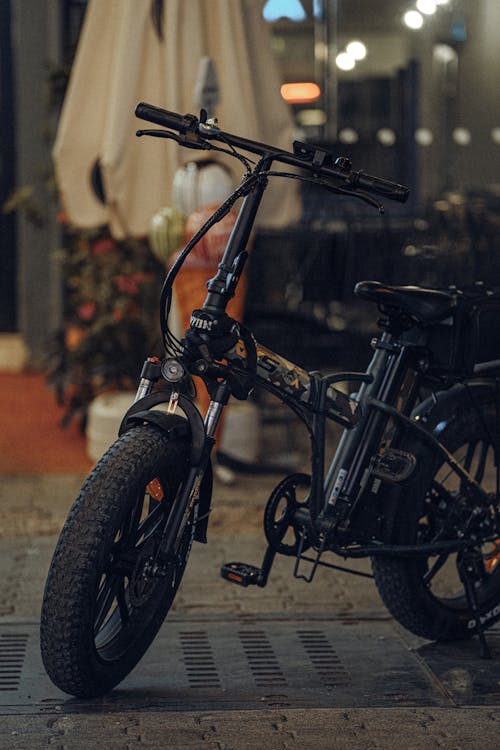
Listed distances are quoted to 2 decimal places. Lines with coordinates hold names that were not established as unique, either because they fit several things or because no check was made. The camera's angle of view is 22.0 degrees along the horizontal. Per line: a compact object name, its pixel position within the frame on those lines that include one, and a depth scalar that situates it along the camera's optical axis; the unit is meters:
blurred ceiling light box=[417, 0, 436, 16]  9.80
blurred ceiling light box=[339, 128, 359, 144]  9.33
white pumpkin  5.27
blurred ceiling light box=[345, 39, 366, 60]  10.84
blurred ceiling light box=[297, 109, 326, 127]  10.09
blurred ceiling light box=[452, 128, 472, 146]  10.85
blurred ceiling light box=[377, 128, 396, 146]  9.31
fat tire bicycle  3.05
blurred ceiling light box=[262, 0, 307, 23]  9.23
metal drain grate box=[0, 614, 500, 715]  3.23
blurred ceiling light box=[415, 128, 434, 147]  10.40
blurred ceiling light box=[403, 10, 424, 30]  10.44
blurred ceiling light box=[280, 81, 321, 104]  10.12
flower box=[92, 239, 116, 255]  6.55
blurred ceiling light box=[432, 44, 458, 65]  10.88
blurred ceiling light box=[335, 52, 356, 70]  10.67
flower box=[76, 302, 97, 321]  6.61
